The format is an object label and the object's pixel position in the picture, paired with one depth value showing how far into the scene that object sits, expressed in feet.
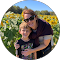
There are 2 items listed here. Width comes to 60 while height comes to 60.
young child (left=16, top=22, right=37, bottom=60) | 4.52
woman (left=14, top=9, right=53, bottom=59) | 4.38
